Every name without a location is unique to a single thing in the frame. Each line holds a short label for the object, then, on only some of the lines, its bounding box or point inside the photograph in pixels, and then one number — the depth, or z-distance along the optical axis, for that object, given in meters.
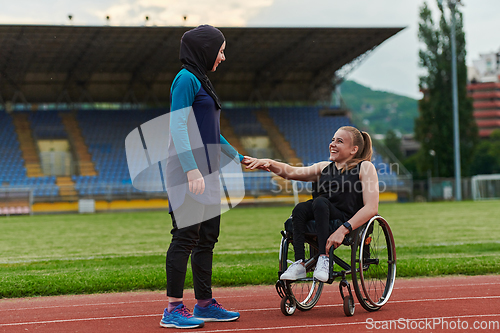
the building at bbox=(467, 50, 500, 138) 108.06
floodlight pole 31.05
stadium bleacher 27.52
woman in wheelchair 3.97
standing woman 3.83
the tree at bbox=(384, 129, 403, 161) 90.28
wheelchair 4.00
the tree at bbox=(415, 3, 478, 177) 36.44
